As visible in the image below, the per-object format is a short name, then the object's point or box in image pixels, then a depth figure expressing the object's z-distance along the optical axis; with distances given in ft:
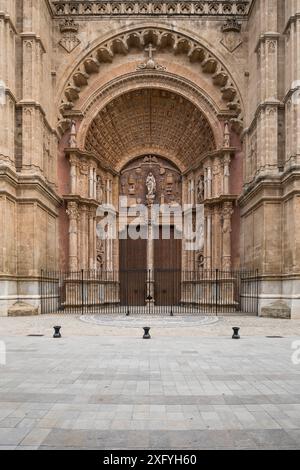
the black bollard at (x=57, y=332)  36.09
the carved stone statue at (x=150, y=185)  82.79
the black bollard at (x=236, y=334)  35.18
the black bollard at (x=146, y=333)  35.88
